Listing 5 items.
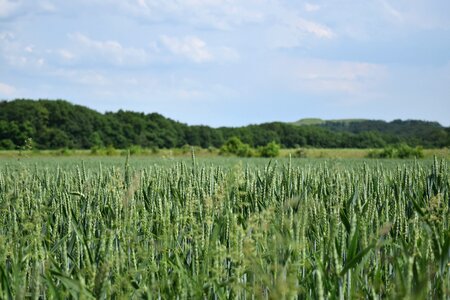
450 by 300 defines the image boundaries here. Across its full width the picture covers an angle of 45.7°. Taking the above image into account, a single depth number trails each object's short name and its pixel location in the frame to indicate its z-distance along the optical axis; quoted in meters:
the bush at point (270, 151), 45.20
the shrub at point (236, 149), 47.14
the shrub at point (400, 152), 38.10
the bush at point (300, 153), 39.00
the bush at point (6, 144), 56.12
